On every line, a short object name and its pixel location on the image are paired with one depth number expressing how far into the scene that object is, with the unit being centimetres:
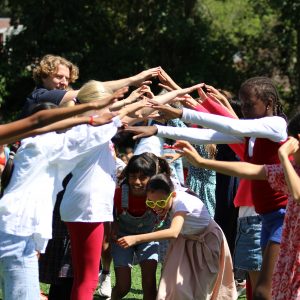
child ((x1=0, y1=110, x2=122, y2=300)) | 808
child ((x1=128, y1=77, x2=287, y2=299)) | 920
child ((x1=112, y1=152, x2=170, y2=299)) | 1166
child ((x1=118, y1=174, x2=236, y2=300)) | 1080
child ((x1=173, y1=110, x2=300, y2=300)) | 848
